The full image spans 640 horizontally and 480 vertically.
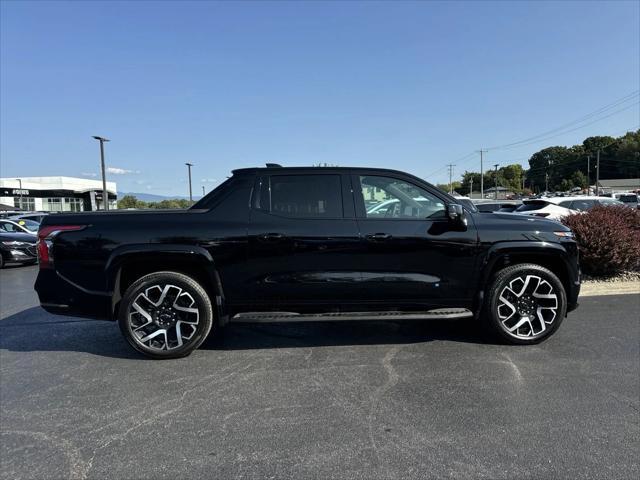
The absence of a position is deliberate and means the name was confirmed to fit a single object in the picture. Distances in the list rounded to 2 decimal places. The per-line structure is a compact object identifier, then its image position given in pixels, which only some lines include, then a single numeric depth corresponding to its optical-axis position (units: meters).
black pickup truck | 4.02
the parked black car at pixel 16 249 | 12.16
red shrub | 7.12
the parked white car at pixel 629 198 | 34.95
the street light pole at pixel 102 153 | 28.70
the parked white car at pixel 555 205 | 12.02
